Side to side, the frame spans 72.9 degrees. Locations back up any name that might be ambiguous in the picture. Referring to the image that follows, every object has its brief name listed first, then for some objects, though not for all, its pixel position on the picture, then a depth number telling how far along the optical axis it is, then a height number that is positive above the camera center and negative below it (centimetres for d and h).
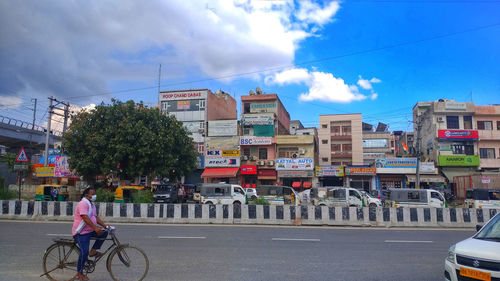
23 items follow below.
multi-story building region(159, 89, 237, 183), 4100 +871
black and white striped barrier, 1500 -160
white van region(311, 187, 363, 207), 2236 -114
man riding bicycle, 589 -93
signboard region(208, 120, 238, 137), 3969 +602
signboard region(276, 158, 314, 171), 3828 +176
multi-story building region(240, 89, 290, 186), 3878 +368
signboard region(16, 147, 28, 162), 1884 +117
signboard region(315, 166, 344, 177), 3856 +100
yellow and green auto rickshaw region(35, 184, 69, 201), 2503 -118
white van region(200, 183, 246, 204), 2417 -106
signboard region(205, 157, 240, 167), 3857 +202
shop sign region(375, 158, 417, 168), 3744 +197
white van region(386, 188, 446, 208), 2086 -109
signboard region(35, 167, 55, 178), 3603 +65
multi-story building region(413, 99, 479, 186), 3747 +481
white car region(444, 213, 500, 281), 457 -109
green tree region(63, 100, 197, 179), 2703 +299
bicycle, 599 -148
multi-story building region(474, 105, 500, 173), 3788 +501
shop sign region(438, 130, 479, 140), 3781 +518
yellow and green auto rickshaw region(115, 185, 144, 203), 2403 -97
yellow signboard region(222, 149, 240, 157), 3874 +300
